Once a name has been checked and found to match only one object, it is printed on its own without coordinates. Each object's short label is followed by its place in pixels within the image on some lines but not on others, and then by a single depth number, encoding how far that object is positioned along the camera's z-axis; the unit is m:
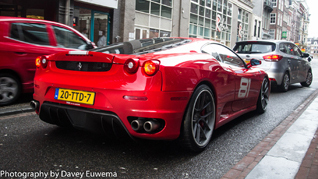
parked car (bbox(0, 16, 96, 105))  5.48
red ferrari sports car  2.76
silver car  8.85
